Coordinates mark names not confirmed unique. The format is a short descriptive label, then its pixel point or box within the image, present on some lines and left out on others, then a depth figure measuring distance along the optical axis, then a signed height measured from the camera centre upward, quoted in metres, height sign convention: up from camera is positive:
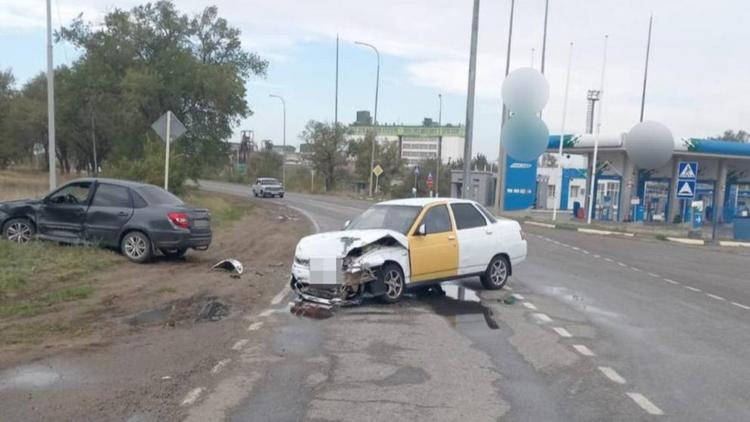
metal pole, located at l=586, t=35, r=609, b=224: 40.89 -0.39
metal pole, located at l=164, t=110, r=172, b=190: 19.68 +0.54
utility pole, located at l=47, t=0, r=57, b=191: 19.47 +1.02
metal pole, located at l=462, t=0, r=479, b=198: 22.86 +2.39
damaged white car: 10.87 -1.45
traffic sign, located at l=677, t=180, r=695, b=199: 29.02 -0.67
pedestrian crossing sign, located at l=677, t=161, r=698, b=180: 28.88 +0.00
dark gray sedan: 14.63 -1.51
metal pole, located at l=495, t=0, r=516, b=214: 41.28 -0.19
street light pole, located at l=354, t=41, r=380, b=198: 65.69 +3.12
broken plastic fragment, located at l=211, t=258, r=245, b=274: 14.05 -2.23
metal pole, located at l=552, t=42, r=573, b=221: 41.16 +0.52
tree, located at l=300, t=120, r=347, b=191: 82.75 +0.60
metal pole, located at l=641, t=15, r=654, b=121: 50.43 +7.00
